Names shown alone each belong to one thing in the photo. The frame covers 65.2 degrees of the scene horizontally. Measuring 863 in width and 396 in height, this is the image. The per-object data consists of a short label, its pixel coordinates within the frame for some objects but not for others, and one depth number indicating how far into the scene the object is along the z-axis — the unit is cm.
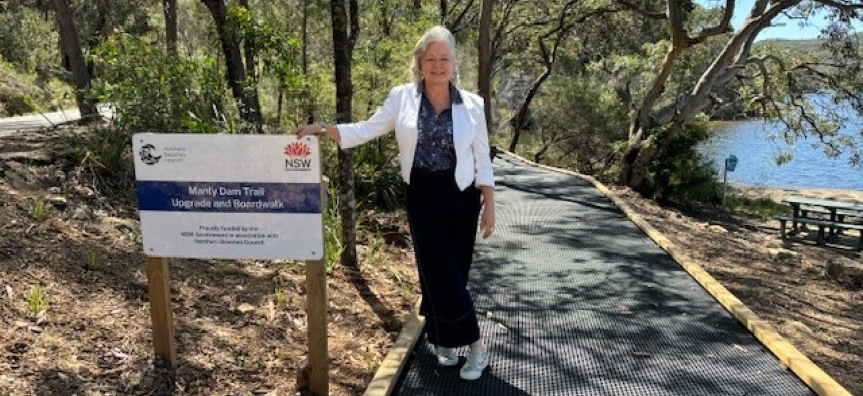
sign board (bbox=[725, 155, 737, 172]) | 1340
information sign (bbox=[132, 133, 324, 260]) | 296
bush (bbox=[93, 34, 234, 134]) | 514
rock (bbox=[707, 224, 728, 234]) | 1127
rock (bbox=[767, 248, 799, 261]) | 900
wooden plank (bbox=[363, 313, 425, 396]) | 325
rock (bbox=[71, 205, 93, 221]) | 460
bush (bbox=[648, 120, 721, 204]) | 1395
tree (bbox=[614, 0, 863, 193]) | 1183
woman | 310
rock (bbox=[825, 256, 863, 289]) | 763
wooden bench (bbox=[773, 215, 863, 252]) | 1083
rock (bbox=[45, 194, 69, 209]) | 460
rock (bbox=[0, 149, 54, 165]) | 509
